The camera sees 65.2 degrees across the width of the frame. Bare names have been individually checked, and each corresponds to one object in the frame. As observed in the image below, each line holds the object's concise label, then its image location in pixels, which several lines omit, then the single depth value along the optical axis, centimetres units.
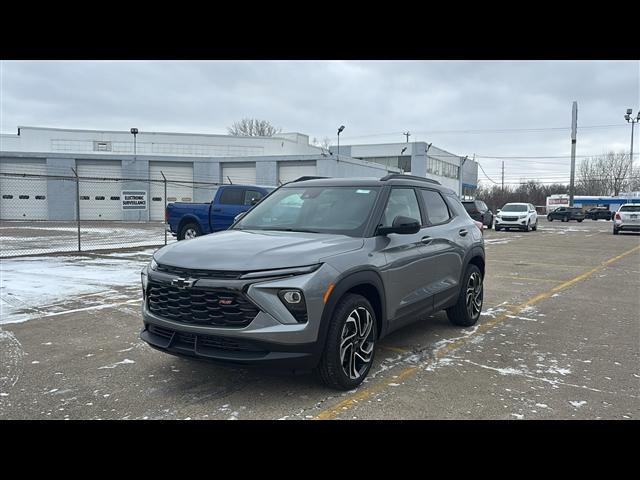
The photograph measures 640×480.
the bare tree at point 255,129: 8836
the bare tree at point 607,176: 9156
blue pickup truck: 1423
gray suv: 359
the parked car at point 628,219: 2501
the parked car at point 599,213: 5400
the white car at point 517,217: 2769
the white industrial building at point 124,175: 3578
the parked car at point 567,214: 4628
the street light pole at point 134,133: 4631
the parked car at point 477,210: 2512
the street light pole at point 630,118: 5076
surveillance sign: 3512
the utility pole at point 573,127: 4534
